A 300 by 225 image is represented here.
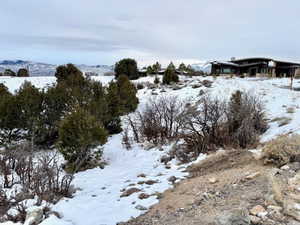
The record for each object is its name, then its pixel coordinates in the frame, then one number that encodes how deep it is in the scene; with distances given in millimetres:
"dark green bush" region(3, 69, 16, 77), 34431
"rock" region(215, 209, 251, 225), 3074
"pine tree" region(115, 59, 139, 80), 31000
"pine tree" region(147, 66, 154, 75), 37028
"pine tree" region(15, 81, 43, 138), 11523
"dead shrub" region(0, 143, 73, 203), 4930
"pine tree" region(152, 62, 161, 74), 37156
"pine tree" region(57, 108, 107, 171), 8477
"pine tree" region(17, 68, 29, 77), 34344
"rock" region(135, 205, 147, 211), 4227
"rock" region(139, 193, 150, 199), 4750
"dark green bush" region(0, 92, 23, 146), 11102
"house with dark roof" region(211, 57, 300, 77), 37094
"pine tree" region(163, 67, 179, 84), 24375
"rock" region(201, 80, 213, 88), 19736
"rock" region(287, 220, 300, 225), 2949
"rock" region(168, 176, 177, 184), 5496
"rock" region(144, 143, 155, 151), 10131
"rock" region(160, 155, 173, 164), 7732
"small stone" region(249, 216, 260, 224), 3064
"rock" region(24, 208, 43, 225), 3885
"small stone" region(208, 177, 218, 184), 4651
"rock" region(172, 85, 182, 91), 20933
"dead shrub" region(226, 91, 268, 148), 7695
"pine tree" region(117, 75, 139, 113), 15664
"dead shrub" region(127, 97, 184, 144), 10633
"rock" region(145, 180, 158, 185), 5595
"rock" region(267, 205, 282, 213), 3200
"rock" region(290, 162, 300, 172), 4346
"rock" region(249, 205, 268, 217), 3179
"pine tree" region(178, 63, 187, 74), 40106
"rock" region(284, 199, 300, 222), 3060
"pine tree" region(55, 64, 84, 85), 23573
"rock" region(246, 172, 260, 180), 4371
